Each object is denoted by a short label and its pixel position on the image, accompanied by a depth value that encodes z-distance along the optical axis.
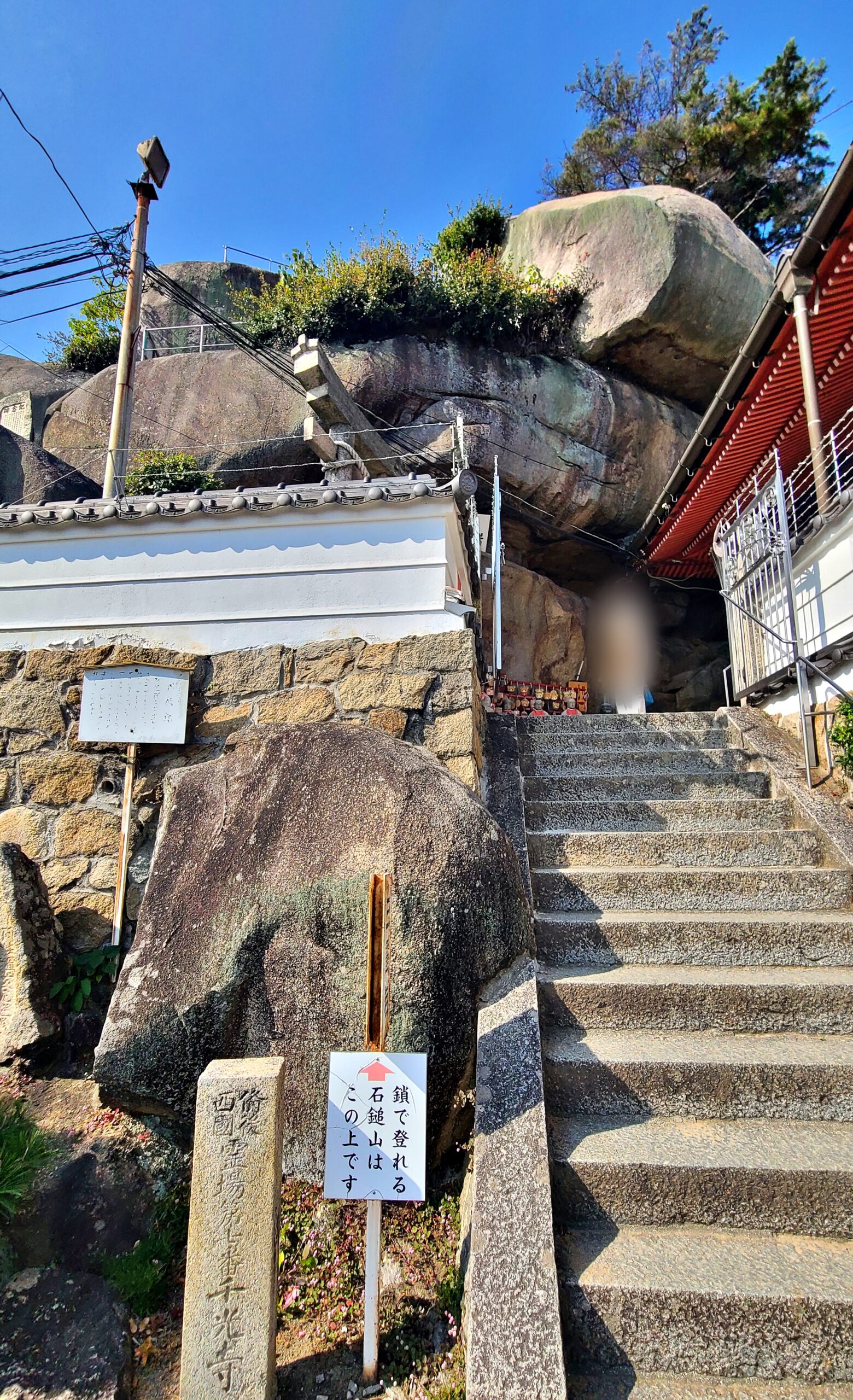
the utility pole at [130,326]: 8.14
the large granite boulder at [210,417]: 12.48
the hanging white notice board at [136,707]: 5.10
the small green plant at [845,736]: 4.64
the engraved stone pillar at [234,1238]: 2.16
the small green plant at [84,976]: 4.23
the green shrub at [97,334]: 14.80
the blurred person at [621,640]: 13.69
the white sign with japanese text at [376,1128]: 2.35
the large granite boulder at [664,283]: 12.35
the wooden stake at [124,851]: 4.81
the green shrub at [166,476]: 10.16
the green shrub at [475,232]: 14.55
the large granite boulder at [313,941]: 3.00
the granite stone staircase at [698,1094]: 2.15
